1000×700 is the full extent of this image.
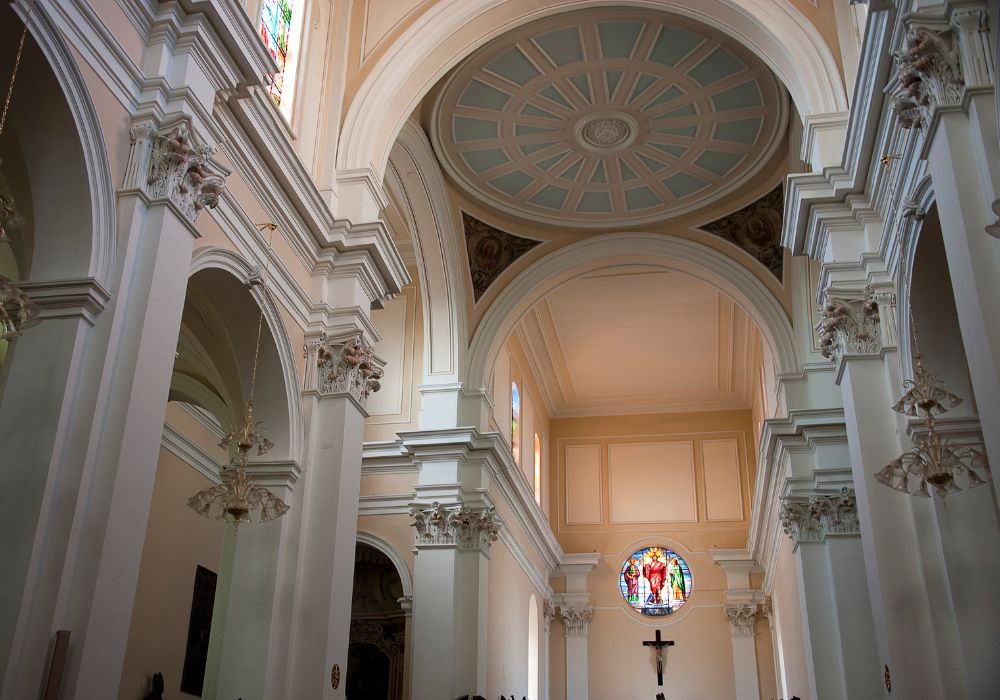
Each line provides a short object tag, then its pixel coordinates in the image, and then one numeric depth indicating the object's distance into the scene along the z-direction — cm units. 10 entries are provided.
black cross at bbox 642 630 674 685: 2073
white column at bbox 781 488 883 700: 1092
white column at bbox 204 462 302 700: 789
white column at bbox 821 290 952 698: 716
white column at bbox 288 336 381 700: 816
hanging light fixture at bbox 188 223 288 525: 722
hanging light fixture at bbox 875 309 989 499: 618
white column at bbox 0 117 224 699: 519
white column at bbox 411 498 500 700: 1248
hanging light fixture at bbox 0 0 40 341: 458
